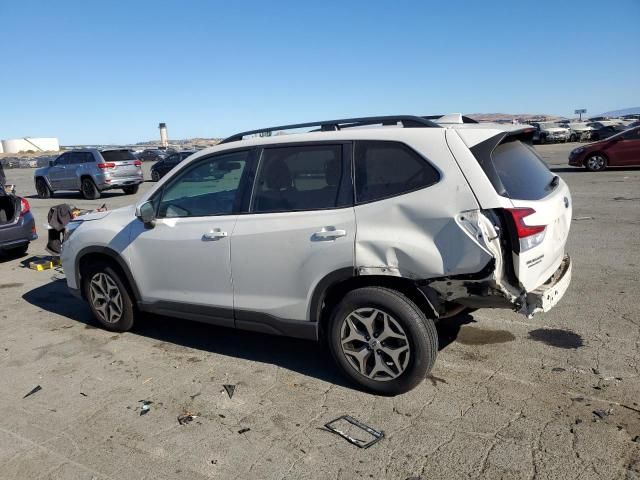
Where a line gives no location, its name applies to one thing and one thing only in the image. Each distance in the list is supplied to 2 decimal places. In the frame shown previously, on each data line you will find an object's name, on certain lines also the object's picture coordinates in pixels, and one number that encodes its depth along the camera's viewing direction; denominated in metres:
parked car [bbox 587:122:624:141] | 38.40
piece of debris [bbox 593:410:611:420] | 3.23
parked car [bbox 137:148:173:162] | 49.03
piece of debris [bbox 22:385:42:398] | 3.98
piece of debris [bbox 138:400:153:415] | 3.63
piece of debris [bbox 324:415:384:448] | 3.12
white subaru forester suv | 3.30
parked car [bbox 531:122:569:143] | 39.31
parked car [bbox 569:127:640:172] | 17.12
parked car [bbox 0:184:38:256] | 8.40
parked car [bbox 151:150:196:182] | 25.06
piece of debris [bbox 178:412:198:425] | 3.48
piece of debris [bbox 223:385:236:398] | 3.84
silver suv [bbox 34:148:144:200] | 18.78
